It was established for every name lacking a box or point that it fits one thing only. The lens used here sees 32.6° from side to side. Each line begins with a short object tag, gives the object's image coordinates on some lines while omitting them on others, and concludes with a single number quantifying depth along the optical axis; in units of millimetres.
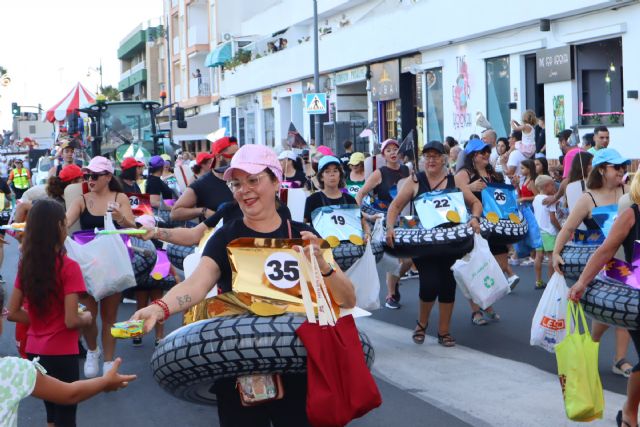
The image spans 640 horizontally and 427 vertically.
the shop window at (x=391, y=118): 33406
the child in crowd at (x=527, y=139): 19500
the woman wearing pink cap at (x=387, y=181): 11422
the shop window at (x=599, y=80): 22312
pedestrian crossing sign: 27984
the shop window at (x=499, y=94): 25891
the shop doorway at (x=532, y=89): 25141
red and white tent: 39000
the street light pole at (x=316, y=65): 33312
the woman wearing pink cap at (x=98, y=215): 8664
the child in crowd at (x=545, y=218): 12695
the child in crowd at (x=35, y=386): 3646
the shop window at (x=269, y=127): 48500
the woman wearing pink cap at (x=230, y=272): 4523
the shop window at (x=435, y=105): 29594
